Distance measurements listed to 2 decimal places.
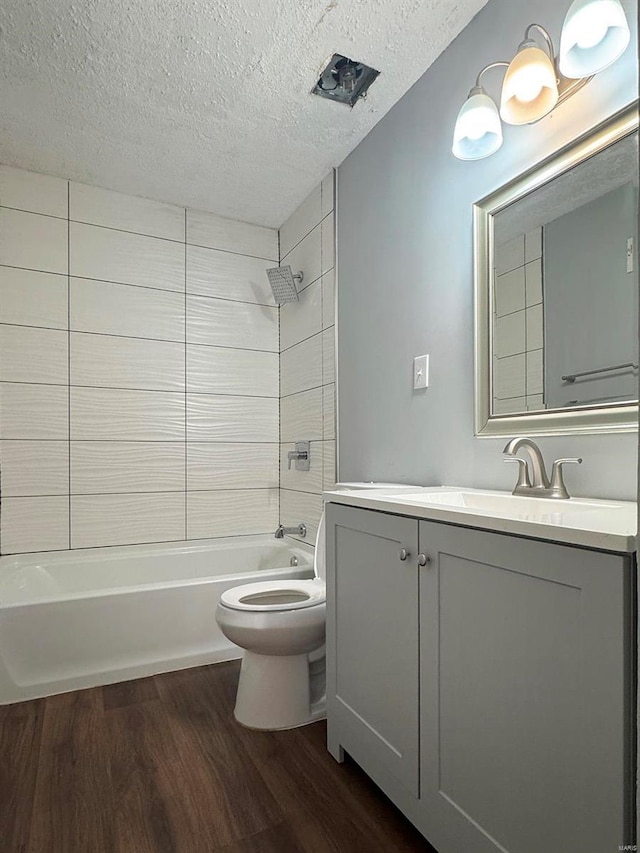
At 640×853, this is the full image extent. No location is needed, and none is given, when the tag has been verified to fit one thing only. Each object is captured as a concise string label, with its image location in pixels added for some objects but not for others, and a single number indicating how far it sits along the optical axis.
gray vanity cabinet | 0.72
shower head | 2.75
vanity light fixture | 1.11
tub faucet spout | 2.70
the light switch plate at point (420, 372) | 1.80
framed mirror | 1.17
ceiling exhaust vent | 1.81
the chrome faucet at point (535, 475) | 1.24
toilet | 1.66
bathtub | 1.92
